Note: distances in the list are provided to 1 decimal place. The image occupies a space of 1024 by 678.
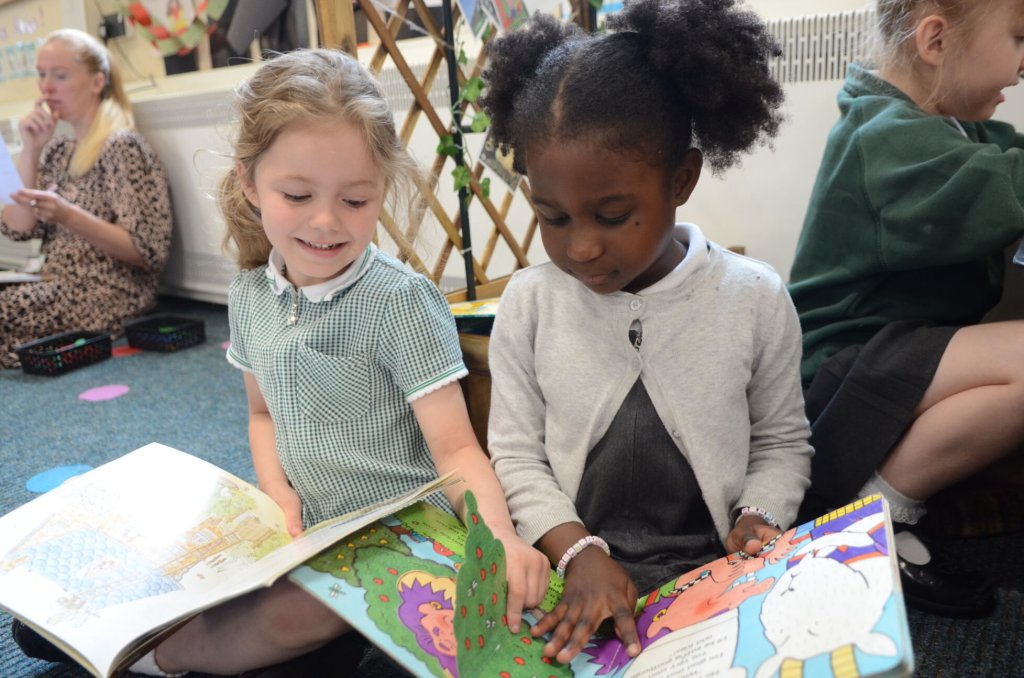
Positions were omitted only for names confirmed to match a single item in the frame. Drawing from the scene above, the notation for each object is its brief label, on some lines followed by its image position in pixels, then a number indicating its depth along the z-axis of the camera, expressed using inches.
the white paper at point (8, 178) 80.0
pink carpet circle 68.2
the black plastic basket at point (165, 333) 81.7
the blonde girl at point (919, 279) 32.5
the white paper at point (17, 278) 86.5
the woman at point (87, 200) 84.9
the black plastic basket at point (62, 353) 75.7
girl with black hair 25.7
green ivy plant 41.6
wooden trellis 37.4
